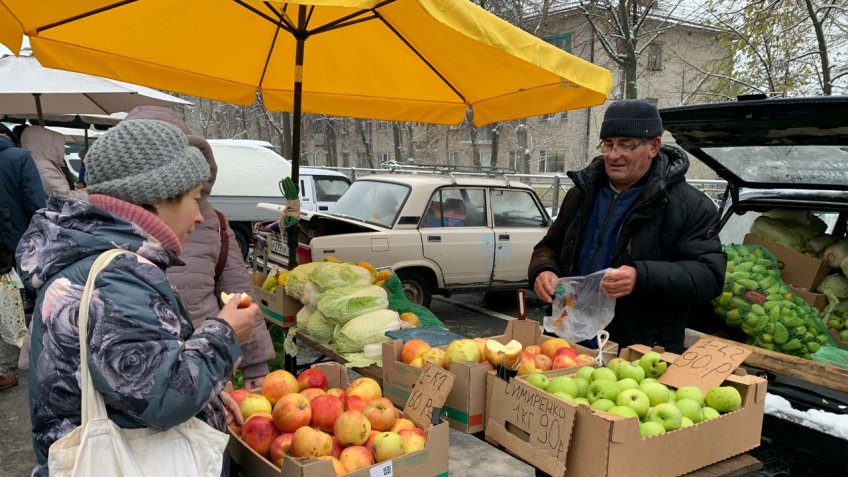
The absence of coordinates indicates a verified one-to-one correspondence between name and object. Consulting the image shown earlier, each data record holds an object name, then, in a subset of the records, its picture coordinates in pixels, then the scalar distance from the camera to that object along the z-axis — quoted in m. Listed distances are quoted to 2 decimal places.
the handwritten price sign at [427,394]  2.11
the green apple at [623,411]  1.83
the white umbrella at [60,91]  6.36
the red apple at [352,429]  1.95
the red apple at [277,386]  2.27
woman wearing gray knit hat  1.30
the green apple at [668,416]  1.88
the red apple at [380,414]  2.07
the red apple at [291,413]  2.04
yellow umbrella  3.52
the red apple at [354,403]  2.16
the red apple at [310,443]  1.89
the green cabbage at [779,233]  4.34
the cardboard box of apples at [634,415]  1.77
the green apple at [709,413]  2.00
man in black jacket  2.63
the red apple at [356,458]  1.84
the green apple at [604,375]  2.13
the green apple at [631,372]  2.19
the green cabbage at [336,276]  3.65
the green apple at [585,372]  2.21
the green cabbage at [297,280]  3.81
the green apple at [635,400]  1.92
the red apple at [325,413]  2.09
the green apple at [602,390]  2.03
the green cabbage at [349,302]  3.34
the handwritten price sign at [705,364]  2.18
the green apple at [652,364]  2.29
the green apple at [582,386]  2.12
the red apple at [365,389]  2.30
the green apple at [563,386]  2.07
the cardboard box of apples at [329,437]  1.83
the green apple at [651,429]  1.82
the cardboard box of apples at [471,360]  2.20
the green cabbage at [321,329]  3.48
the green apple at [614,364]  2.26
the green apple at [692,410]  1.97
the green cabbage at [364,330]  3.13
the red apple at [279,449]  1.93
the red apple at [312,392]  2.26
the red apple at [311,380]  2.39
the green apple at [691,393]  2.06
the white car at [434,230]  6.93
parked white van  11.66
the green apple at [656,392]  2.03
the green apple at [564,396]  1.96
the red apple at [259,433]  1.98
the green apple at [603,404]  1.93
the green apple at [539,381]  2.08
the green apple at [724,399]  2.05
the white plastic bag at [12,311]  5.23
